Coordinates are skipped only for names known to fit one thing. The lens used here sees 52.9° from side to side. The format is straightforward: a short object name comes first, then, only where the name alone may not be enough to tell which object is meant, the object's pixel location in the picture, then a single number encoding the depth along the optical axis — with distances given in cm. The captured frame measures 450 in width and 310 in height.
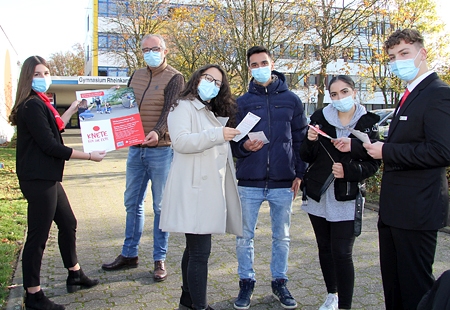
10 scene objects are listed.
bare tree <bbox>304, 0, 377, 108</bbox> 1501
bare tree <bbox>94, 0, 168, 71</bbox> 2675
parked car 1655
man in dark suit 287
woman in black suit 388
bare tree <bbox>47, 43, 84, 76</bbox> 5938
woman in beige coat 354
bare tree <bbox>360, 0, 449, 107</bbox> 2028
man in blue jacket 420
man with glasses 479
